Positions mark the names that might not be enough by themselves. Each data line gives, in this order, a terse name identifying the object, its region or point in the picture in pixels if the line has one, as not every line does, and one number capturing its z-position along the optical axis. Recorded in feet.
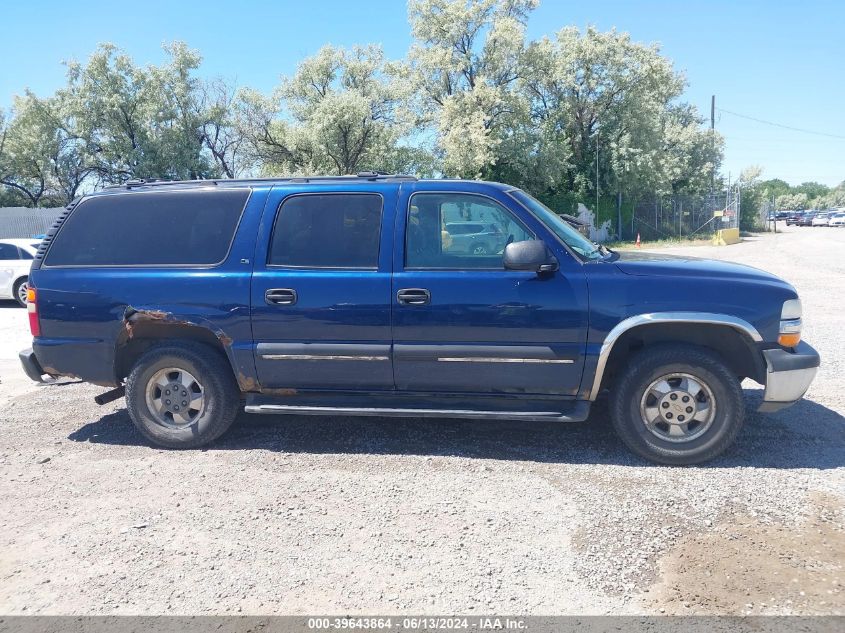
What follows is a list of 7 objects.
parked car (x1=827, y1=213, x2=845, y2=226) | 205.05
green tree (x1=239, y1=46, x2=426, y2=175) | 105.50
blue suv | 14.02
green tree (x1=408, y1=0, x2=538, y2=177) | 108.78
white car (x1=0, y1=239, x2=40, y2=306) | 44.86
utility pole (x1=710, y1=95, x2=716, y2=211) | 147.84
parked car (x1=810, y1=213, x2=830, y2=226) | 215.92
